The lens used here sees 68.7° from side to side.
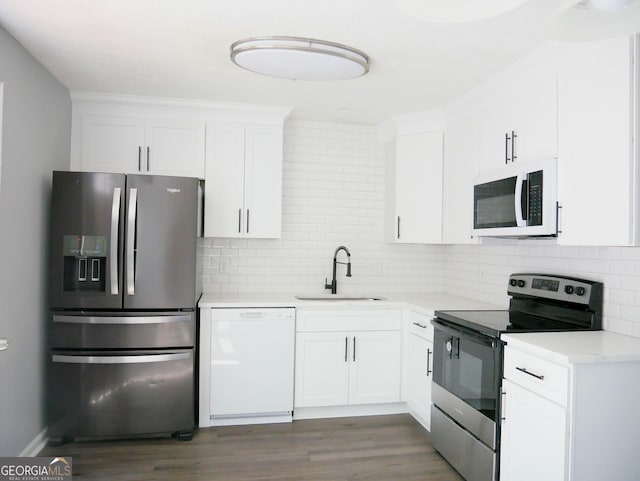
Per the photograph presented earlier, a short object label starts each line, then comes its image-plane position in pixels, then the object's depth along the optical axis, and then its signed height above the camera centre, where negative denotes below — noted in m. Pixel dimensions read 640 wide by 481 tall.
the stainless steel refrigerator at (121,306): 3.13 -0.44
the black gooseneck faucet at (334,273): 4.09 -0.23
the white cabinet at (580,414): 2.00 -0.72
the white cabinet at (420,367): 3.36 -0.89
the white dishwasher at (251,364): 3.48 -0.90
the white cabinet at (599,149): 2.09 +0.50
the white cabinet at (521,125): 2.64 +0.78
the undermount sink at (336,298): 4.10 -0.46
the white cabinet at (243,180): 3.81 +0.53
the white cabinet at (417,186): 3.92 +0.53
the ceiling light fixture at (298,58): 2.54 +1.05
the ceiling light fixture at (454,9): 1.42 +0.75
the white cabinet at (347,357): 3.64 -0.87
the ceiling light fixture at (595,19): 1.17 +0.62
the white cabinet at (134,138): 3.64 +0.82
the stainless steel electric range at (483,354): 2.49 -0.61
